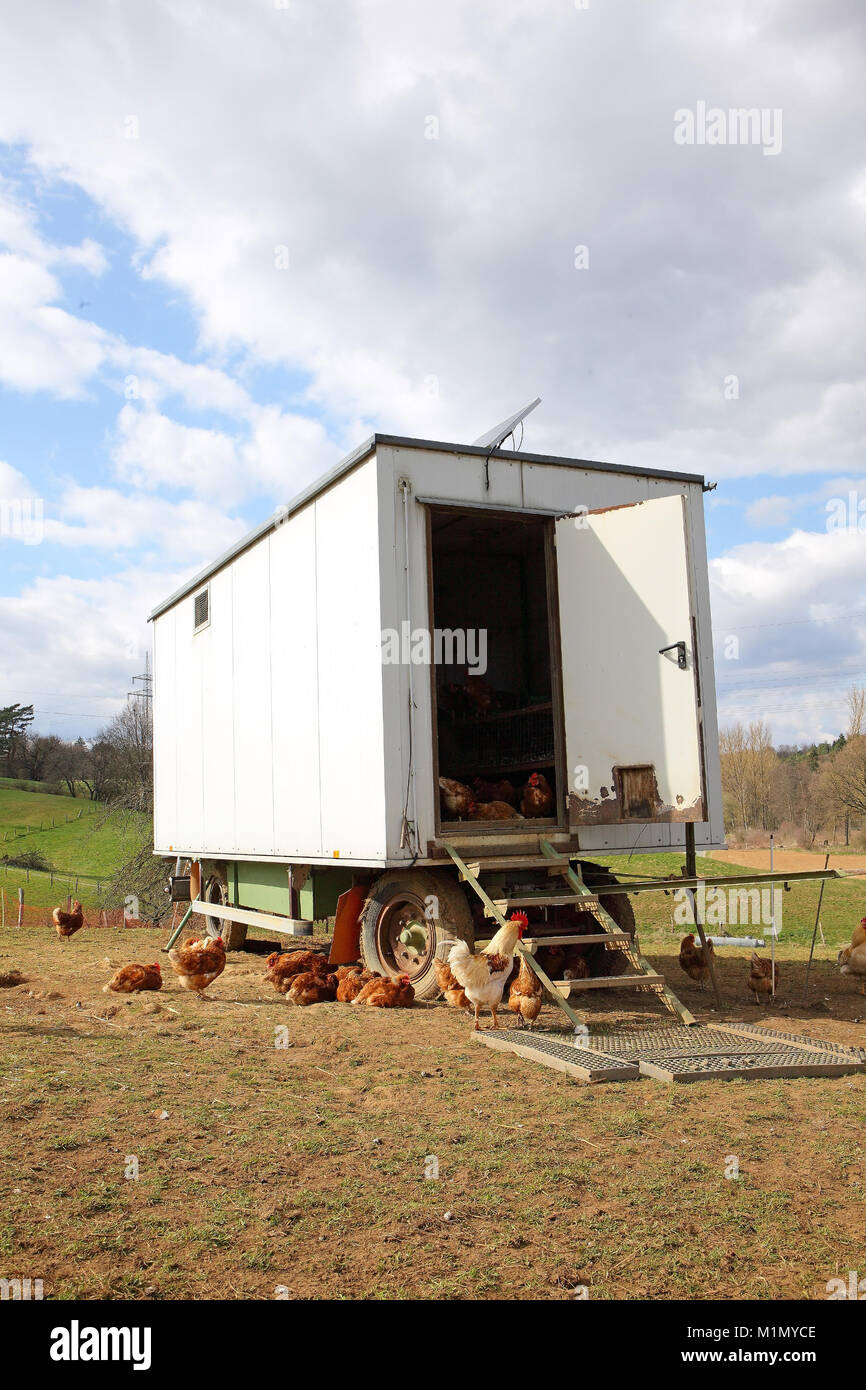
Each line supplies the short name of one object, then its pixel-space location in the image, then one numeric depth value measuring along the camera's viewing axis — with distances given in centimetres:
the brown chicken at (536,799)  862
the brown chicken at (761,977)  815
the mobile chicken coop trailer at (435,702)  764
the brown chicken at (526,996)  668
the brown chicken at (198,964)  812
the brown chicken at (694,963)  849
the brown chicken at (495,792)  923
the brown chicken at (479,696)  1088
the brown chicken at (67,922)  1391
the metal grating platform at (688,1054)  530
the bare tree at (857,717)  4617
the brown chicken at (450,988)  726
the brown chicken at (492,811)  848
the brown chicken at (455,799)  823
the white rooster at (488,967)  648
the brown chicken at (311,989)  810
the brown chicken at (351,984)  805
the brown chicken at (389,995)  757
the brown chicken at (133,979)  837
